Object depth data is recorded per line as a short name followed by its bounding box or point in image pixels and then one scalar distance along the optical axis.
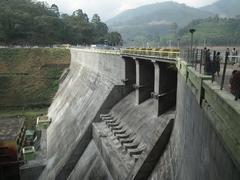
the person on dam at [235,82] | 7.20
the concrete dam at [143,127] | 7.59
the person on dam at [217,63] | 10.33
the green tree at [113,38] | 113.39
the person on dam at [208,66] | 10.42
